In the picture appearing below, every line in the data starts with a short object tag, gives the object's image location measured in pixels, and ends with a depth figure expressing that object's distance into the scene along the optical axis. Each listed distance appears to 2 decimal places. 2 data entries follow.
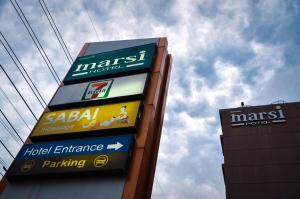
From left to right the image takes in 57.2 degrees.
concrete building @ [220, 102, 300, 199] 22.84
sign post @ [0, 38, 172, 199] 9.90
